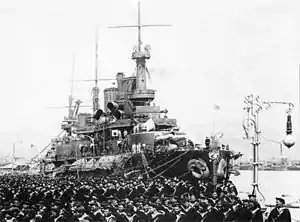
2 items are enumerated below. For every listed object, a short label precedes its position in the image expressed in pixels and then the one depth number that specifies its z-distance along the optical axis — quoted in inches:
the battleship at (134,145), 1210.6
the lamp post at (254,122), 778.2
